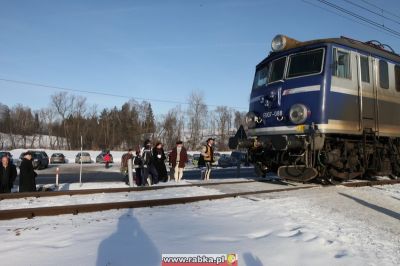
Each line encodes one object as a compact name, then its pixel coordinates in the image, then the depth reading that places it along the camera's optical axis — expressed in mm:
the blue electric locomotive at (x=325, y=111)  10602
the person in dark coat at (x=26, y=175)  11398
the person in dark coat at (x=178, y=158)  14992
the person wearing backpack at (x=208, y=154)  15711
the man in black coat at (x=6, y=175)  11594
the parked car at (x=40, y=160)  33938
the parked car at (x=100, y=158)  51369
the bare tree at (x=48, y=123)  98375
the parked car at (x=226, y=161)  41719
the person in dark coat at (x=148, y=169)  14164
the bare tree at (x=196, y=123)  83500
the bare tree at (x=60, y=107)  96500
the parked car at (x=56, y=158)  48250
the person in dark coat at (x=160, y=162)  14850
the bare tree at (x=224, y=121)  98206
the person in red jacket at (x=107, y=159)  36325
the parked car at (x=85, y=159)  50259
